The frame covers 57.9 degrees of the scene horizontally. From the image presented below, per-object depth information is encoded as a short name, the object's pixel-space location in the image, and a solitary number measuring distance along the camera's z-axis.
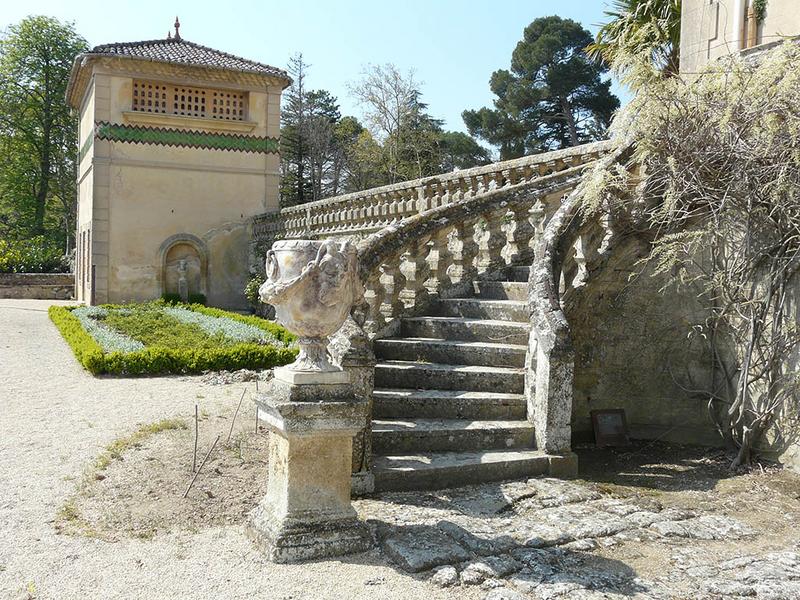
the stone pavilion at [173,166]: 18.81
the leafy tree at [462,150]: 33.91
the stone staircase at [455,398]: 5.56
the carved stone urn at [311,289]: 4.14
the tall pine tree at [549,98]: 31.59
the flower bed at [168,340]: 10.28
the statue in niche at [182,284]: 19.55
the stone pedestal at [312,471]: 4.11
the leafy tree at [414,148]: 30.52
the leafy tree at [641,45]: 6.43
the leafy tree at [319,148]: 35.22
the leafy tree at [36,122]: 33.62
